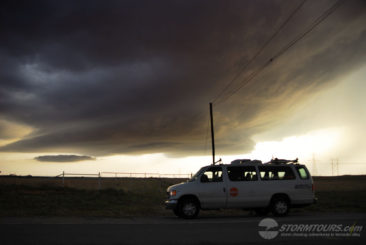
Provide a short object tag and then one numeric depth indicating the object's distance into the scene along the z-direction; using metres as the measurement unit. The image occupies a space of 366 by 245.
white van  16.00
